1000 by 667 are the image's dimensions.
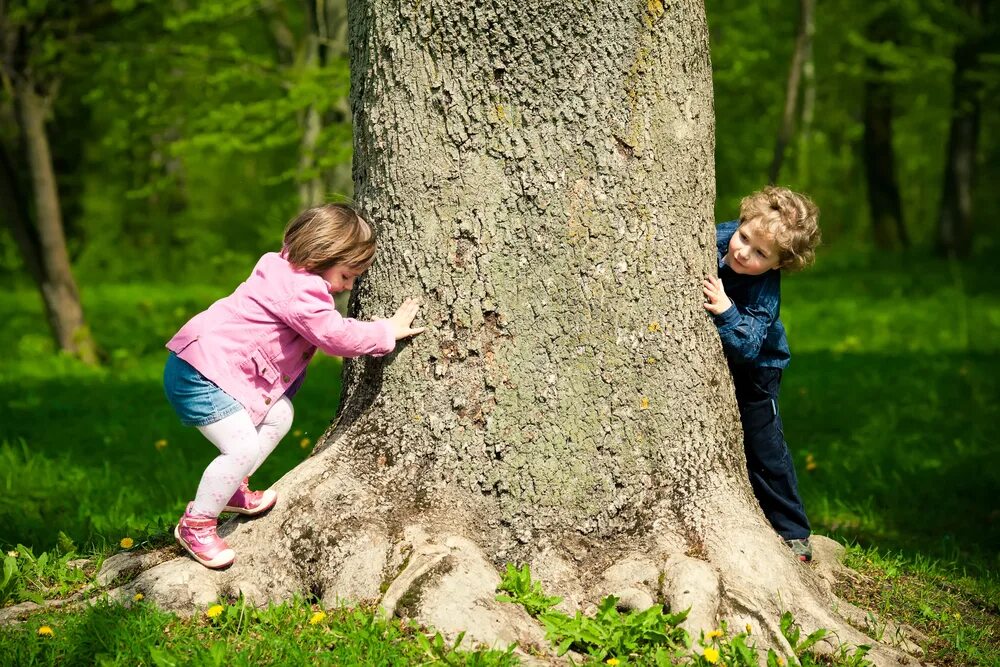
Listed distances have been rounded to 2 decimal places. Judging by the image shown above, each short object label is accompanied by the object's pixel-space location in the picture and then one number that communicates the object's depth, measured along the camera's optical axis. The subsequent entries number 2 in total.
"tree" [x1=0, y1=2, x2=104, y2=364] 9.61
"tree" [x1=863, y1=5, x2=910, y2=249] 19.12
